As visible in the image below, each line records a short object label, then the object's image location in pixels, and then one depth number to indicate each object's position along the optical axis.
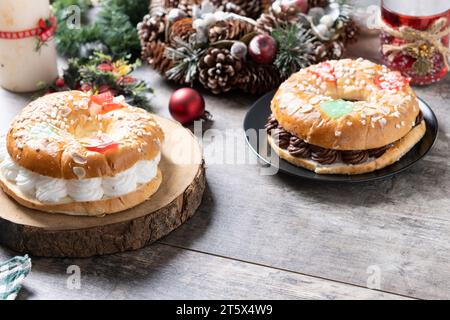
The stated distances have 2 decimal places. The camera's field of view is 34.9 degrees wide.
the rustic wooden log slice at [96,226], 1.56
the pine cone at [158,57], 2.23
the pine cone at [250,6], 2.27
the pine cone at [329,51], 2.13
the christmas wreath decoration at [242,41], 2.12
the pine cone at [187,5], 2.28
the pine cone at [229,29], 2.14
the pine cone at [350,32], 2.25
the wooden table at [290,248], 1.51
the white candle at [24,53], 2.07
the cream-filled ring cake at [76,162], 1.56
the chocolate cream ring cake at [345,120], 1.74
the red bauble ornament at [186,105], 2.03
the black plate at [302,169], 1.75
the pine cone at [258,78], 2.14
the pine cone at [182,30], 2.19
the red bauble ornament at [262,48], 2.10
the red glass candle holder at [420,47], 2.10
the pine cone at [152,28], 2.25
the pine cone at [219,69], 2.12
